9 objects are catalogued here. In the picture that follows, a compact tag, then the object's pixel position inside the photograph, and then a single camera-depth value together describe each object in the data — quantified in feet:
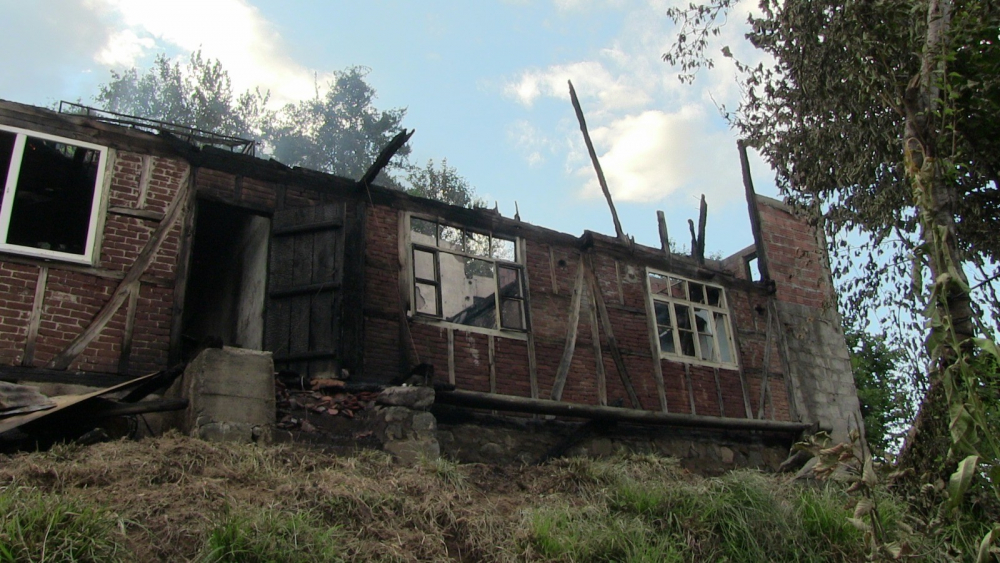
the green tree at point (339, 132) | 90.48
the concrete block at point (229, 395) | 22.45
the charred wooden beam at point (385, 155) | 28.14
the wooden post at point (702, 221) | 43.70
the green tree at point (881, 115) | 20.48
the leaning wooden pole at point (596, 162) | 39.68
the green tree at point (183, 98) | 90.27
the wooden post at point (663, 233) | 40.75
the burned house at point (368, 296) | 26.09
